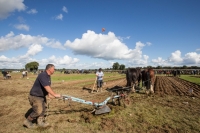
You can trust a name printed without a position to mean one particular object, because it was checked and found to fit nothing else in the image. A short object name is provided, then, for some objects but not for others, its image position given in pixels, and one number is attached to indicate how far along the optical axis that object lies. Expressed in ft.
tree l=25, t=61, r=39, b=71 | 375.80
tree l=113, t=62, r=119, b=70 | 484.74
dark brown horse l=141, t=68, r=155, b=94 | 40.63
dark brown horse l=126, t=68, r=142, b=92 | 38.40
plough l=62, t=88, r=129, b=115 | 21.36
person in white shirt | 40.71
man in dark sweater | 17.04
